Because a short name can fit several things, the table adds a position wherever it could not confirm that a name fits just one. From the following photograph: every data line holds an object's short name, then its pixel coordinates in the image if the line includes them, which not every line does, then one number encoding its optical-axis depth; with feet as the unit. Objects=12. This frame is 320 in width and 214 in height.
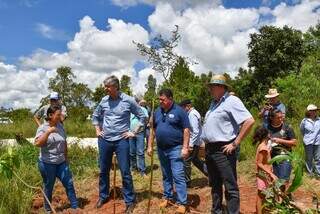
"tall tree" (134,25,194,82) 41.87
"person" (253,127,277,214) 11.54
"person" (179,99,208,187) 15.88
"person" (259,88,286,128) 14.89
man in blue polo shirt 13.16
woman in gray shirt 13.31
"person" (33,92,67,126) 15.76
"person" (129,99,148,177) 18.51
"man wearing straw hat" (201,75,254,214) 10.92
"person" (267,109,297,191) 12.69
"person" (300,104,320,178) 19.00
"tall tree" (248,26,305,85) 62.69
